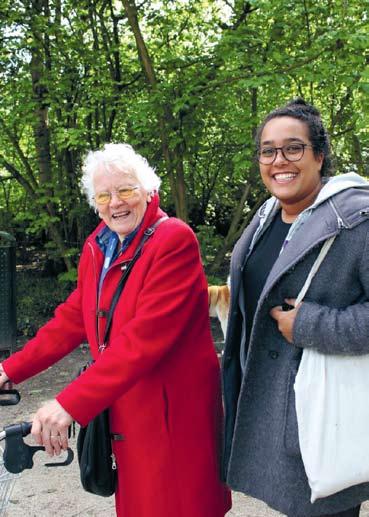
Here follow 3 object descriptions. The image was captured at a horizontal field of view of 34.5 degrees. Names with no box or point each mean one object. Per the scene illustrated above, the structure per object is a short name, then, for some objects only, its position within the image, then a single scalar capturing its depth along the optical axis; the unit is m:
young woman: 1.77
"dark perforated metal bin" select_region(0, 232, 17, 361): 5.70
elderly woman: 2.02
